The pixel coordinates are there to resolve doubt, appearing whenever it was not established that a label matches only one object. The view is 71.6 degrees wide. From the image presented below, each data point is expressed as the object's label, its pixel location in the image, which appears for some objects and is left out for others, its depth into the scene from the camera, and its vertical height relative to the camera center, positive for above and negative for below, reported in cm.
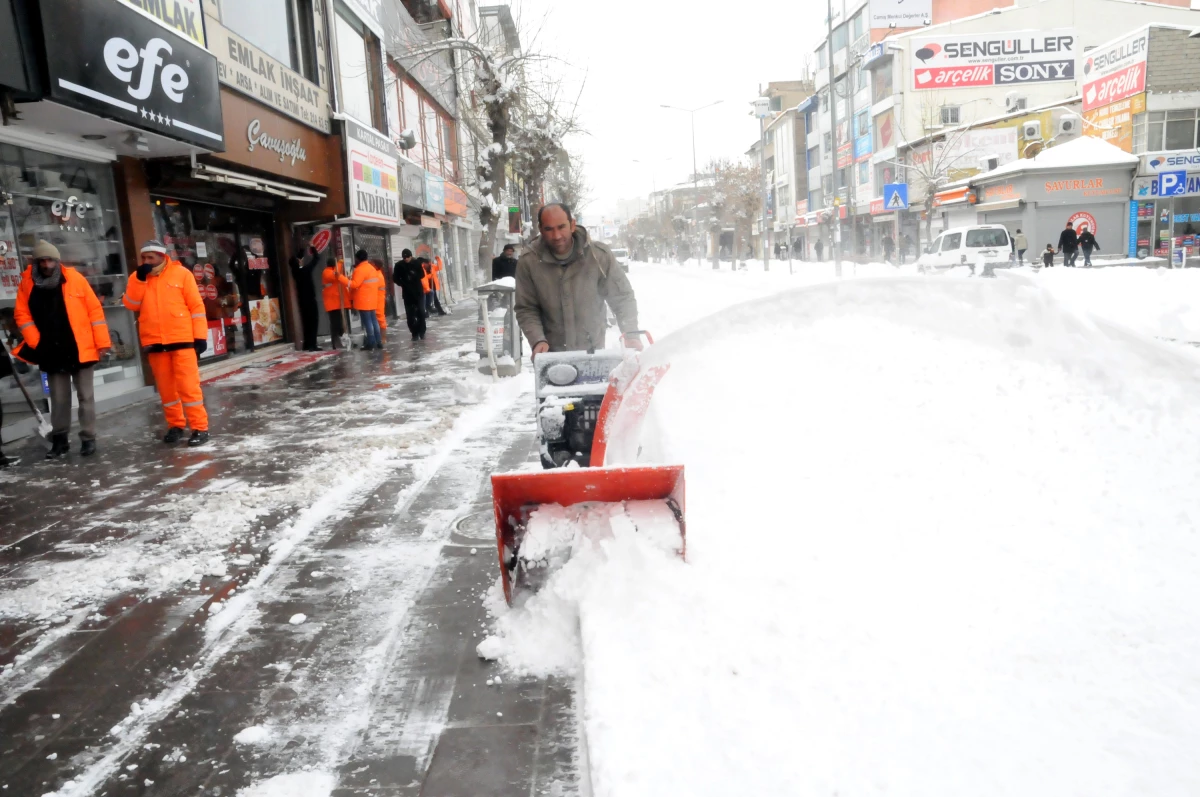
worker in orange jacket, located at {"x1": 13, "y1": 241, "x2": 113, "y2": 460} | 709 -25
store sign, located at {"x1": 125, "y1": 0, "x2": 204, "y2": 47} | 893 +316
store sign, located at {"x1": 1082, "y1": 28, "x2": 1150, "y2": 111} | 2930 +636
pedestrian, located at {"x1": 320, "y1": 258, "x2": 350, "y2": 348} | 1541 -13
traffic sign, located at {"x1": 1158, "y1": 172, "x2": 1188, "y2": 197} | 2622 +167
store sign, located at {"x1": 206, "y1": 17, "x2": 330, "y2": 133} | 1152 +328
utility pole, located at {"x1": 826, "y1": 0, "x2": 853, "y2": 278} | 2989 +379
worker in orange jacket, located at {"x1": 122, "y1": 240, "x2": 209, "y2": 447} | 739 -24
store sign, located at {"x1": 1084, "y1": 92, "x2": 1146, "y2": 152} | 3022 +461
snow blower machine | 353 -87
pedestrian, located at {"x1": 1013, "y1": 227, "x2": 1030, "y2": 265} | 2677 +9
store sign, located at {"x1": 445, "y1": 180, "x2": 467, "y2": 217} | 2990 +294
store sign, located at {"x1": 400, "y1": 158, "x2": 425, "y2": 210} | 2127 +260
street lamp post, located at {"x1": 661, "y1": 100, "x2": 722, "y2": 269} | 5753 +488
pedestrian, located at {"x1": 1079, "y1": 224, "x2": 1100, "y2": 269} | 2420 +0
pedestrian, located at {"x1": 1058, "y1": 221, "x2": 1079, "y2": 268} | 2483 -2
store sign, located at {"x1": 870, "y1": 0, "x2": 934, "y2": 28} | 5047 +1451
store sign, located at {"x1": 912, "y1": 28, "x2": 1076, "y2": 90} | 4344 +980
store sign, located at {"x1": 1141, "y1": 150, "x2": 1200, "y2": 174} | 2856 +260
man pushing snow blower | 463 -29
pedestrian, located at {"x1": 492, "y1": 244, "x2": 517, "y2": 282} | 1450 +19
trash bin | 1145 -68
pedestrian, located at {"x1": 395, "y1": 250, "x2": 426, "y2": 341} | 1678 -14
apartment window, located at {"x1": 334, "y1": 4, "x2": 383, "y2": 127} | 1730 +483
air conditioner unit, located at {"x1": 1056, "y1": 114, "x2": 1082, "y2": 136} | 3500 +497
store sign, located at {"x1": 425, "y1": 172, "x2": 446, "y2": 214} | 2466 +266
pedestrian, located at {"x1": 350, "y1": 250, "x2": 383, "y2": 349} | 1487 -14
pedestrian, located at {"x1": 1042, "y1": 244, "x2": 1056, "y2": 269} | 2670 -35
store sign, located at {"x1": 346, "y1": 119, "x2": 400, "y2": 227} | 1599 +222
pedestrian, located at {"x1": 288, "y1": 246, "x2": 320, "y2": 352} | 1540 -9
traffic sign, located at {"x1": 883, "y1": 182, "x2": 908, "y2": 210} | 2402 +169
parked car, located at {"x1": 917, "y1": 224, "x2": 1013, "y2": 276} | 2331 +2
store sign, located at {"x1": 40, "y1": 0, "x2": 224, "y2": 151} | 705 +219
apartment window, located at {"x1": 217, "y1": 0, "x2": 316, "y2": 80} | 1252 +431
